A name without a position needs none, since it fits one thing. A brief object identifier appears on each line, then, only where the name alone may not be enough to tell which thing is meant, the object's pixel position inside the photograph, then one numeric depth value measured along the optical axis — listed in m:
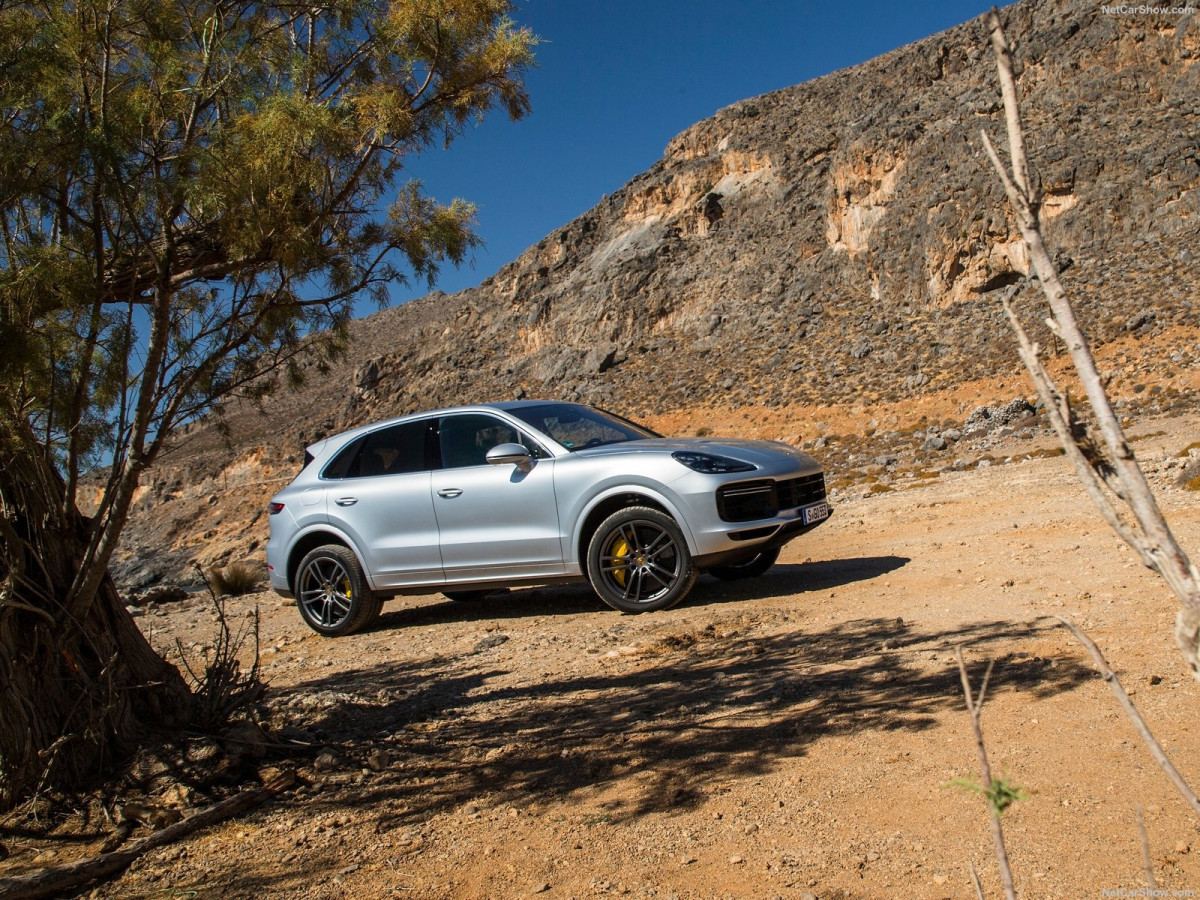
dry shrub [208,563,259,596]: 14.00
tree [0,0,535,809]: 3.74
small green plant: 1.50
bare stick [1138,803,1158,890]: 1.33
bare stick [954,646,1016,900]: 1.43
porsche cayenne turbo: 6.57
